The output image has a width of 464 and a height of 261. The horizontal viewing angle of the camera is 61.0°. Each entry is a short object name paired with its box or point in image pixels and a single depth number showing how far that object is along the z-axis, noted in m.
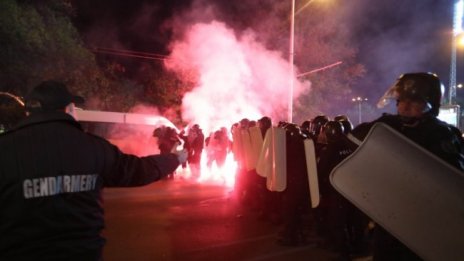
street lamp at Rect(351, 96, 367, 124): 45.31
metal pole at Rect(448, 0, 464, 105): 19.37
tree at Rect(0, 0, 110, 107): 11.82
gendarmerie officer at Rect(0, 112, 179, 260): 2.04
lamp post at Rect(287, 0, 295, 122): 15.46
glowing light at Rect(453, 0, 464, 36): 19.24
